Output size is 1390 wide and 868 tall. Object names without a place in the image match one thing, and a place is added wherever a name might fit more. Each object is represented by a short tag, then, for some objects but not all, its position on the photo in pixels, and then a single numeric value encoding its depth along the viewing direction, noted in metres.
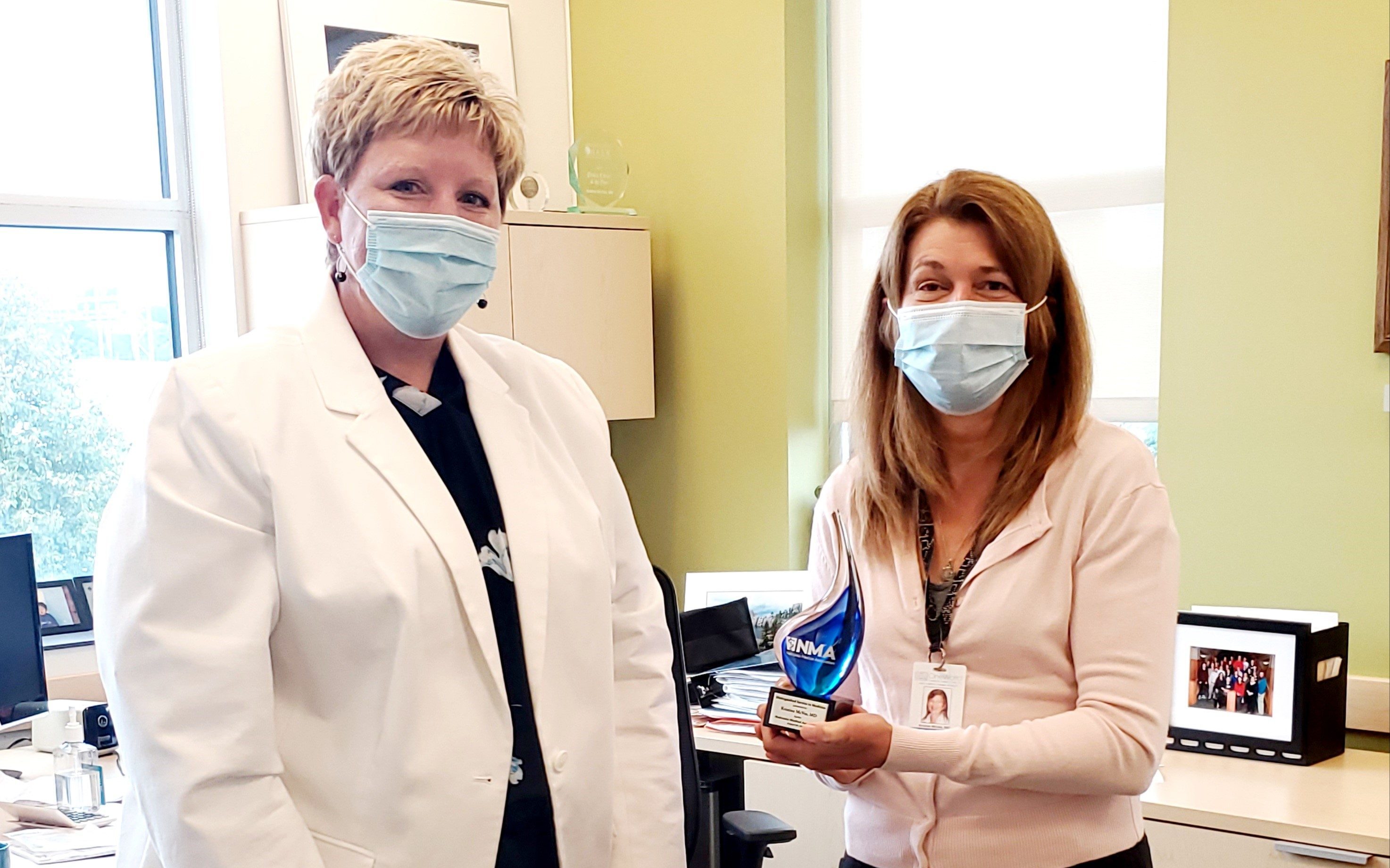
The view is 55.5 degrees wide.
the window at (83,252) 3.17
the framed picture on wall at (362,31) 3.37
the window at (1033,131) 3.08
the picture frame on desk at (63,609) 3.07
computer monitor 2.63
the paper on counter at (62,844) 2.00
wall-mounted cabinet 3.23
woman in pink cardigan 1.46
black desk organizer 2.46
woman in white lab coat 1.28
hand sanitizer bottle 2.26
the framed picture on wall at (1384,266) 2.55
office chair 2.06
